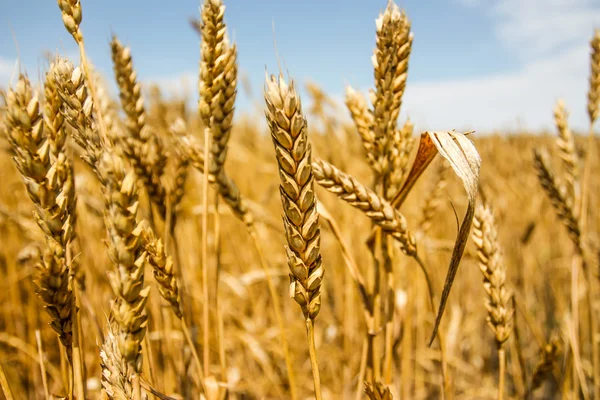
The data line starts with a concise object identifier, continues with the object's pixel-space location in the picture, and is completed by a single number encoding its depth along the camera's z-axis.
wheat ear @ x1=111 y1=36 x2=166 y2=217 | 0.37
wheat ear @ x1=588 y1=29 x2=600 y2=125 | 0.44
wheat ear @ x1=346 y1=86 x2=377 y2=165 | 0.33
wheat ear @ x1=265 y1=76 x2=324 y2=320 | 0.26
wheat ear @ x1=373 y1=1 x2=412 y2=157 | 0.31
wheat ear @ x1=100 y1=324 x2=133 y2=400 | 0.26
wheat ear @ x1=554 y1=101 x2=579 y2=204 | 0.43
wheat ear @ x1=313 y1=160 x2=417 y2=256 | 0.30
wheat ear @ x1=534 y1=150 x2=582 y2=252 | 0.41
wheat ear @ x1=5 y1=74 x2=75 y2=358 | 0.27
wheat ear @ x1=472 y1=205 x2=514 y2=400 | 0.33
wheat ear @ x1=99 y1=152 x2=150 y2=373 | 0.24
